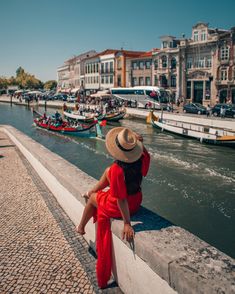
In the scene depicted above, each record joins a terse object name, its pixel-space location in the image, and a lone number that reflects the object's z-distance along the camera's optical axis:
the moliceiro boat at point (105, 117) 37.44
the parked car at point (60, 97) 75.11
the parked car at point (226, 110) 32.69
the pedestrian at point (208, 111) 34.08
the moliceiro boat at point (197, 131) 23.43
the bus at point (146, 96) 44.91
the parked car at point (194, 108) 36.66
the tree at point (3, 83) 133.88
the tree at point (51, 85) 130.25
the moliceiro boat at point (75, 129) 28.41
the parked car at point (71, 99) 66.44
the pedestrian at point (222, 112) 32.56
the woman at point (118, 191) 3.68
